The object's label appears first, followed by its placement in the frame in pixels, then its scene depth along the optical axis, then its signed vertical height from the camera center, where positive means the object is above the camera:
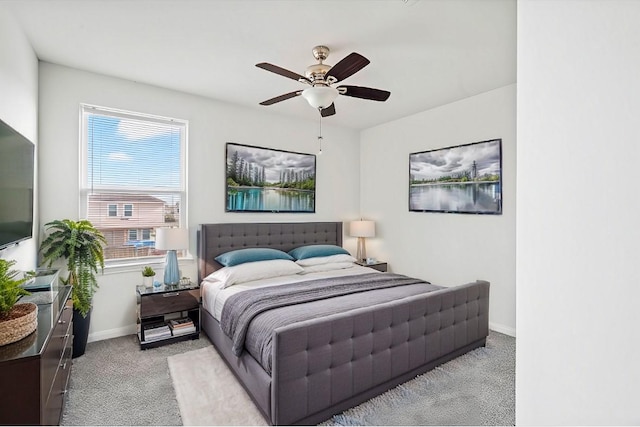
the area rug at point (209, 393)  2.02 -1.31
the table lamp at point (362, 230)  4.75 -0.25
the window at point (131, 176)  3.21 +0.39
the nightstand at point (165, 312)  3.05 -1.00
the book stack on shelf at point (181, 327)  3.19 -1.16
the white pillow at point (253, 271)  3.23 -0.63
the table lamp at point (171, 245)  3.21 -0.33
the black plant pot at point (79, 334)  2.80 -1.09
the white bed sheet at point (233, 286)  2.99 -0.73
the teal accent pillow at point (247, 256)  3.54 -0.50
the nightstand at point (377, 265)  4.55 -0.75
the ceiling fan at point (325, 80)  2.20 +1.01
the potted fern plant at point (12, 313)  1.23 -0.42
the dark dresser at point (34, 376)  1.15 -0.64
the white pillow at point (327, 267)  3.83 -0.67
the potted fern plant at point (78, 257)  2.72 -0.40
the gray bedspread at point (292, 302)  2.18 -0.71
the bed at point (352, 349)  1.88 -0.98
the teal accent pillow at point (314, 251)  4.09 -0.50
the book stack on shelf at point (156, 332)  3.05 -1.17
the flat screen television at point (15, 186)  1.70 +0.16
